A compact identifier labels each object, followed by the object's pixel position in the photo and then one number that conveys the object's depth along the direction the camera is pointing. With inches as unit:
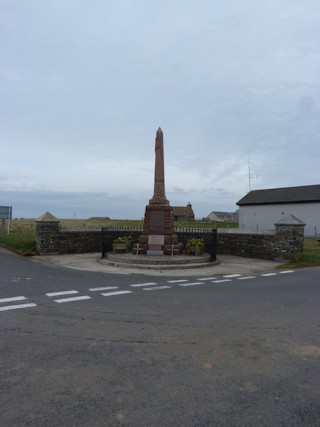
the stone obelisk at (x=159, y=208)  573.0
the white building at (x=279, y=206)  1272.1
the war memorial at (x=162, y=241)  525.3
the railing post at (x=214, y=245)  524.8
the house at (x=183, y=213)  3432.6
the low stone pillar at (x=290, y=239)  537.6
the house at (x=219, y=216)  4013.3
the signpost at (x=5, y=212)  884.6
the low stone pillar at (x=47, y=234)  582.2
